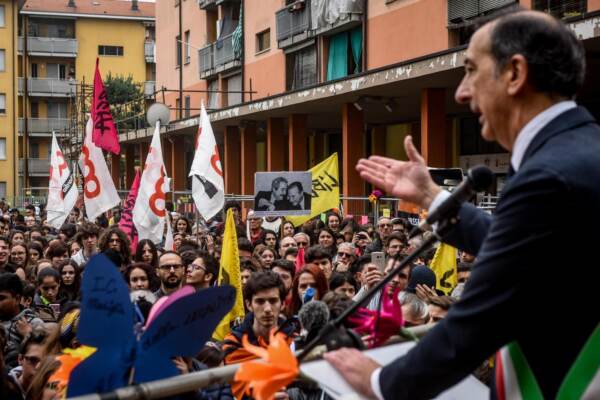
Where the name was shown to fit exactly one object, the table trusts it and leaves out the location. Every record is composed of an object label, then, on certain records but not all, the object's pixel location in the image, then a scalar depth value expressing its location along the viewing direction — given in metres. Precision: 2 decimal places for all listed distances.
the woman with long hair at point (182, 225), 17.15
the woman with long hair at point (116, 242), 11.41
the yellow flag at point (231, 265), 8.21
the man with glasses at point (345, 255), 10.86
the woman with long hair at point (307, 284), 7.82
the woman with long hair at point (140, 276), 8.63
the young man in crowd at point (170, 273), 8.69
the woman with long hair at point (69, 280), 9.60
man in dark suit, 2.08
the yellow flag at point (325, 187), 15.59
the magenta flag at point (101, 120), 14.98
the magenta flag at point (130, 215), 14.03
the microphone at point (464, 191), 2.57
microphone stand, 2.44
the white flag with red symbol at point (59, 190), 18.03
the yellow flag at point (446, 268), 9.59
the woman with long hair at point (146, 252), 11.22
